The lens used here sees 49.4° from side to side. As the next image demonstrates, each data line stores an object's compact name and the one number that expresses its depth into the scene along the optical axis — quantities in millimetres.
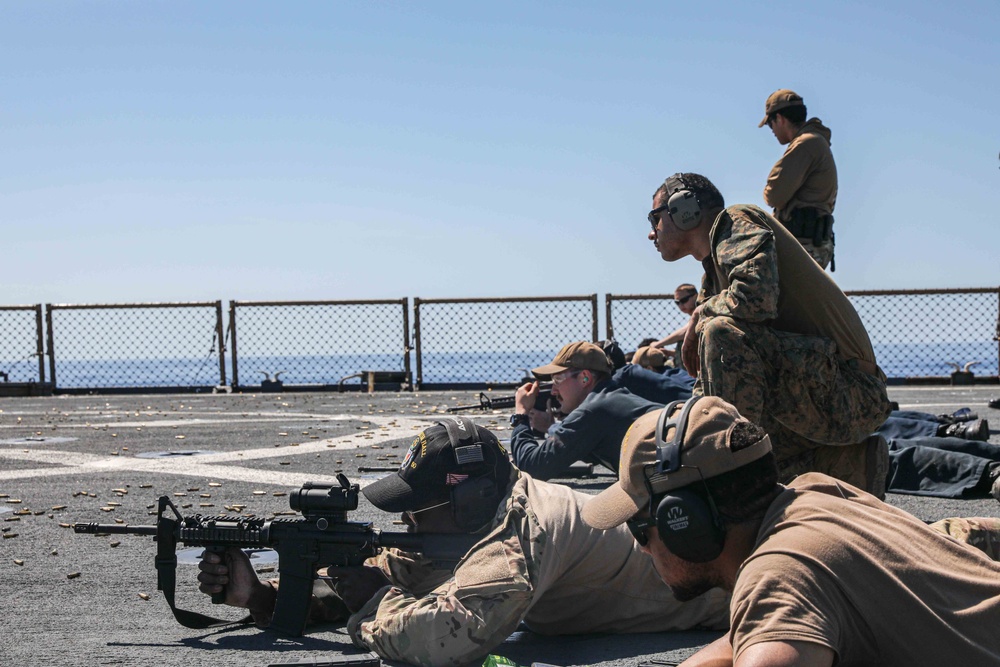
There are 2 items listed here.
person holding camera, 6184
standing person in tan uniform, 7215
